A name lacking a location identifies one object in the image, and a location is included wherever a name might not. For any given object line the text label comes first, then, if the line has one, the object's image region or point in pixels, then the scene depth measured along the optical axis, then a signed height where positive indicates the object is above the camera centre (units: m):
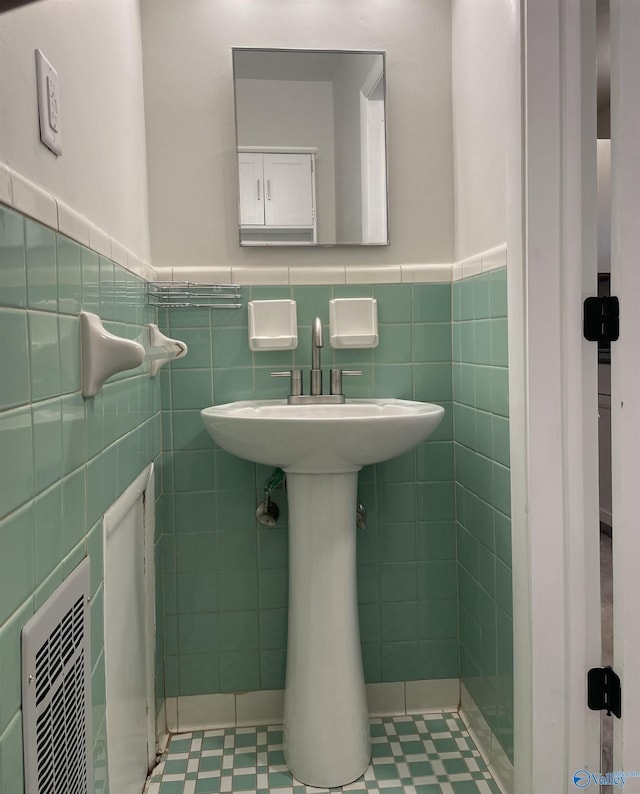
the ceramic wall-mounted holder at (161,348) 1.51 +0.03
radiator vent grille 0.84 -0.45
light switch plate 0.99 +0.39
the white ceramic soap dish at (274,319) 1.96 +0.11
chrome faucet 1.93 -0.08
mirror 1.96 +0.62
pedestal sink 1.71 -0.71
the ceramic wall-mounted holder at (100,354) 1.13 +0.01
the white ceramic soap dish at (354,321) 1.98 +0.11
